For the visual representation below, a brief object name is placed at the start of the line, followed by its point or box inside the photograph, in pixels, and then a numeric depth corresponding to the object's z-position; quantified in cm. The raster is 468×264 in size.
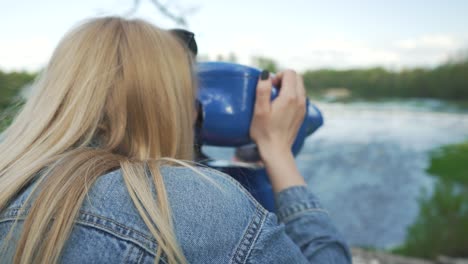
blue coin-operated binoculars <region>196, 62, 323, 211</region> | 110
